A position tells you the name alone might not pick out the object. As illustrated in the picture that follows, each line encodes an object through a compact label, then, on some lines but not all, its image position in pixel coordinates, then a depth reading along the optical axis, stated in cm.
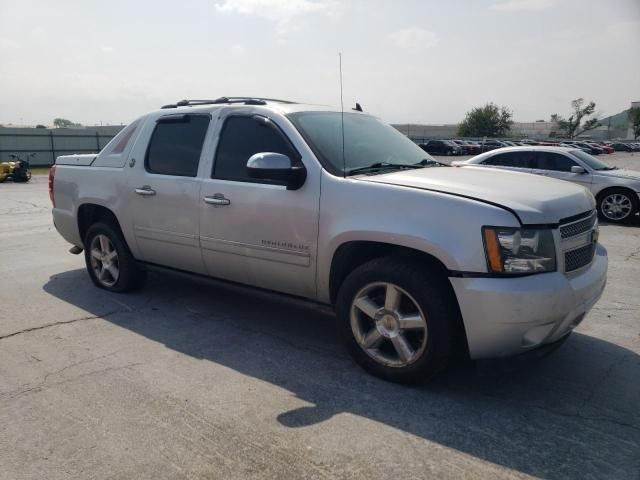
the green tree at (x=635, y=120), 9335
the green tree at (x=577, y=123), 8988
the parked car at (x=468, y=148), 5159
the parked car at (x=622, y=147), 6429
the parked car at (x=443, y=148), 4994
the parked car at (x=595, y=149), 4686
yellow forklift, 2117
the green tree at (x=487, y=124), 9759
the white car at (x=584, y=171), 1066
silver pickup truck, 307
